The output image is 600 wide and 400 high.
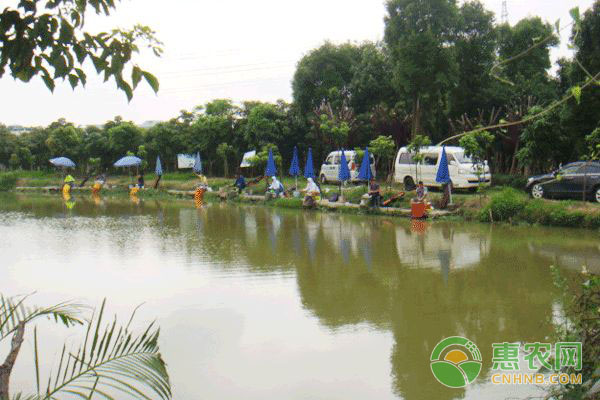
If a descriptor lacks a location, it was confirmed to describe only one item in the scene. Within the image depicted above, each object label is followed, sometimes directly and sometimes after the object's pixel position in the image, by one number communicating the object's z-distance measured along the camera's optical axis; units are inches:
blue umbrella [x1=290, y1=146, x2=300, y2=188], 907.4
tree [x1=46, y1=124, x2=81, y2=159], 1531.7
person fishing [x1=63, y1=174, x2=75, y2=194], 1304.1
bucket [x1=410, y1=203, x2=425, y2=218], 649.0
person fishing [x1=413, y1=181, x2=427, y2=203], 657.0
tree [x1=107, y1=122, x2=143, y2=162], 1441.9
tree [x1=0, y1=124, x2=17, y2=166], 1672.0
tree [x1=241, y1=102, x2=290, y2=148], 1168.2
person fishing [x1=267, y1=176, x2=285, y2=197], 901.8
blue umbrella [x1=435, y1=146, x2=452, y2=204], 657.6
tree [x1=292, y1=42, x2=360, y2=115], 1213.1
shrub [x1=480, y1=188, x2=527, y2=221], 586.9
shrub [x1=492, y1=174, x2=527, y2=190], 751.1
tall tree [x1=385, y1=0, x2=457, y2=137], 844.6
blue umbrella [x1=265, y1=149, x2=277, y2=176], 913.5
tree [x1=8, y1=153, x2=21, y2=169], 1637.6
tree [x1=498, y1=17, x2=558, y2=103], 888.3
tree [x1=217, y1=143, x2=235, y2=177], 1205.7
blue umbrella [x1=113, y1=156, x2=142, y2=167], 1332.4
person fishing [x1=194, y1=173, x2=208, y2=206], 1029.8
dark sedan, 581.9
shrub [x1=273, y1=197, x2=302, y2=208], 823.7
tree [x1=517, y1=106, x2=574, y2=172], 706.8
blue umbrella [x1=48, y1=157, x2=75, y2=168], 1435.8
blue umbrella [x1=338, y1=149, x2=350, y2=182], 791.7
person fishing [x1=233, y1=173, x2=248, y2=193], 1013.2
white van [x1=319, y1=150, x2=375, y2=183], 916.0
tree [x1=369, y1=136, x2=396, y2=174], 775.7
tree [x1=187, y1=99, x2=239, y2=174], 1250.6
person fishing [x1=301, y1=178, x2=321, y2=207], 793.6
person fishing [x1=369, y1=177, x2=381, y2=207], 714.8
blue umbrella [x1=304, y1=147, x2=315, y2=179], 864.3
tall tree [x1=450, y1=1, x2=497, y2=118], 930.7
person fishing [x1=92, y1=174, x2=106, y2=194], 1302.9
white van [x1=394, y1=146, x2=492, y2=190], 724.7
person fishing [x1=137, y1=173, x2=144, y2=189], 1253.7
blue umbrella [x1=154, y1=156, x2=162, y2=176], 1250.2
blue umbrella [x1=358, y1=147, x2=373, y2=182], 751.7
